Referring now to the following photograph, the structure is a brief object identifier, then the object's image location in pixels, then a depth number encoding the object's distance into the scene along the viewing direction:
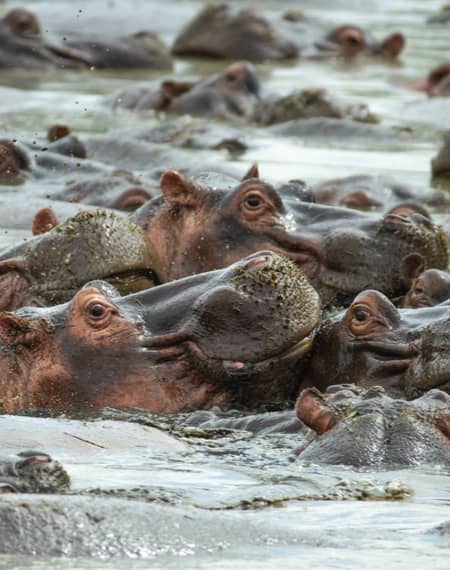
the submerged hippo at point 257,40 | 44.50
